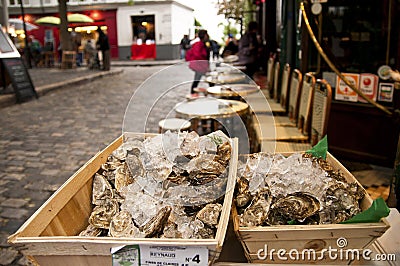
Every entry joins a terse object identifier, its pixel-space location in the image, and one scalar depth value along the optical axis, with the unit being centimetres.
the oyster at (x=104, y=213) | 147
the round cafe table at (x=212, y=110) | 452
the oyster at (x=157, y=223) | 133
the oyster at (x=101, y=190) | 161
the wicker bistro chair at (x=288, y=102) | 458
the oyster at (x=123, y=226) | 135
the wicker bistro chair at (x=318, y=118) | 340
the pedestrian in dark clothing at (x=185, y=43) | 2017
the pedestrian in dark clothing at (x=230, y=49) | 1240
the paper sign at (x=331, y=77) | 521
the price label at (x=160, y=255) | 116
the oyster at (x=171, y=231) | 133
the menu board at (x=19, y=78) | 956
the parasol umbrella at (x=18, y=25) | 2055
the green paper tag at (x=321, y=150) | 195
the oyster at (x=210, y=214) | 137
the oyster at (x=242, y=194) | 154
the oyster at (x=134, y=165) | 168
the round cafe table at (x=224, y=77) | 629
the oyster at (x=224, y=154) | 166
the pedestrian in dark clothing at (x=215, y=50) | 1730
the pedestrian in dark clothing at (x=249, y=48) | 862
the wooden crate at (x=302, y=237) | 132
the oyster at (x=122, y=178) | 165
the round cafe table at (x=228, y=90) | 506
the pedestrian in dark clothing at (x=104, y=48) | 1702
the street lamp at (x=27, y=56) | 1851
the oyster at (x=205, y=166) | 154
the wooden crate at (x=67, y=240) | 117
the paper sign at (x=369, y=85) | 477
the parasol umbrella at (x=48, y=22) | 2114
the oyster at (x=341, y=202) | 144
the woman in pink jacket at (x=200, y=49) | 796
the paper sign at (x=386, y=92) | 464
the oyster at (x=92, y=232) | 146
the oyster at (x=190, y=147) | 166
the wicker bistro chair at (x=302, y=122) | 390
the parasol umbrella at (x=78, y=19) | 2114
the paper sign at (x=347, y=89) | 495
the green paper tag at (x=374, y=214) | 134
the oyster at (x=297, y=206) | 141
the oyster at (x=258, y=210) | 141
